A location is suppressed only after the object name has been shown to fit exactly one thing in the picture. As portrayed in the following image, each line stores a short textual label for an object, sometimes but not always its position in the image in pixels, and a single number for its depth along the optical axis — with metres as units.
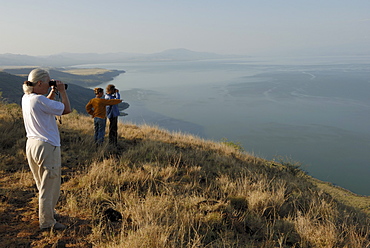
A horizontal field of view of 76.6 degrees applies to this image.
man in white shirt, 2.63
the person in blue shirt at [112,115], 6.96
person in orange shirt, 6.56
